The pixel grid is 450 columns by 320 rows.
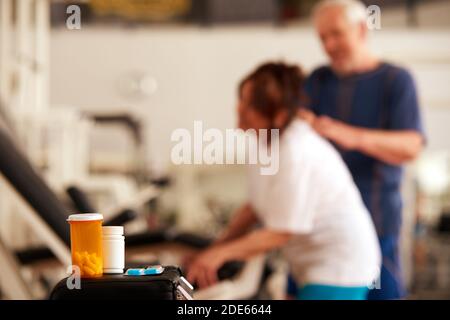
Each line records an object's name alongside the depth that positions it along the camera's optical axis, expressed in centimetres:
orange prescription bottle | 145
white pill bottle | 148
